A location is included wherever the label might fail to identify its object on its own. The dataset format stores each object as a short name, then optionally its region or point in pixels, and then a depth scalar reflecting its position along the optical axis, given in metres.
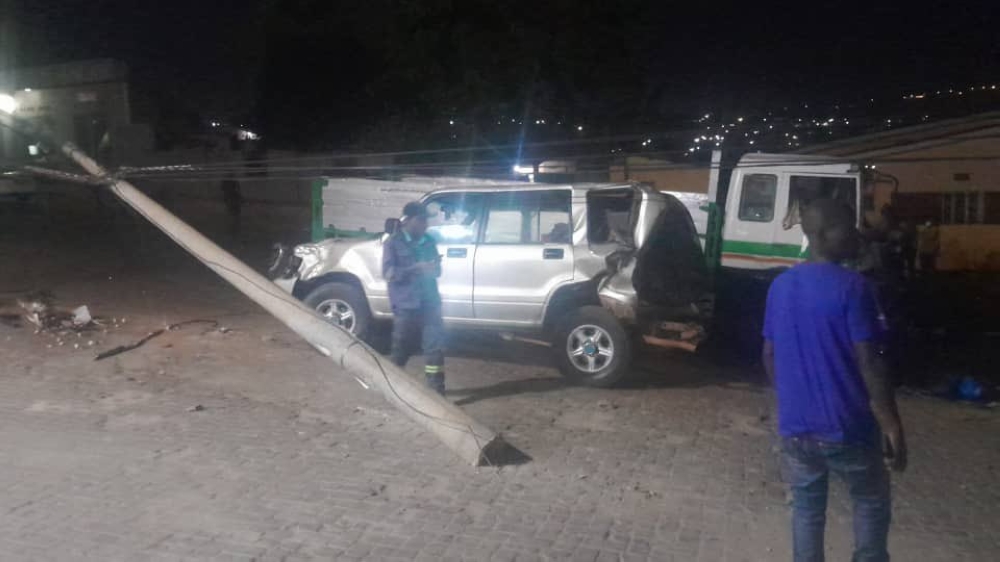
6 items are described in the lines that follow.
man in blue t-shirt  3.79
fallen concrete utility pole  6.81
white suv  9.00
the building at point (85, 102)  30.41
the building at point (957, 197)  21.17
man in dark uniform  8.02
